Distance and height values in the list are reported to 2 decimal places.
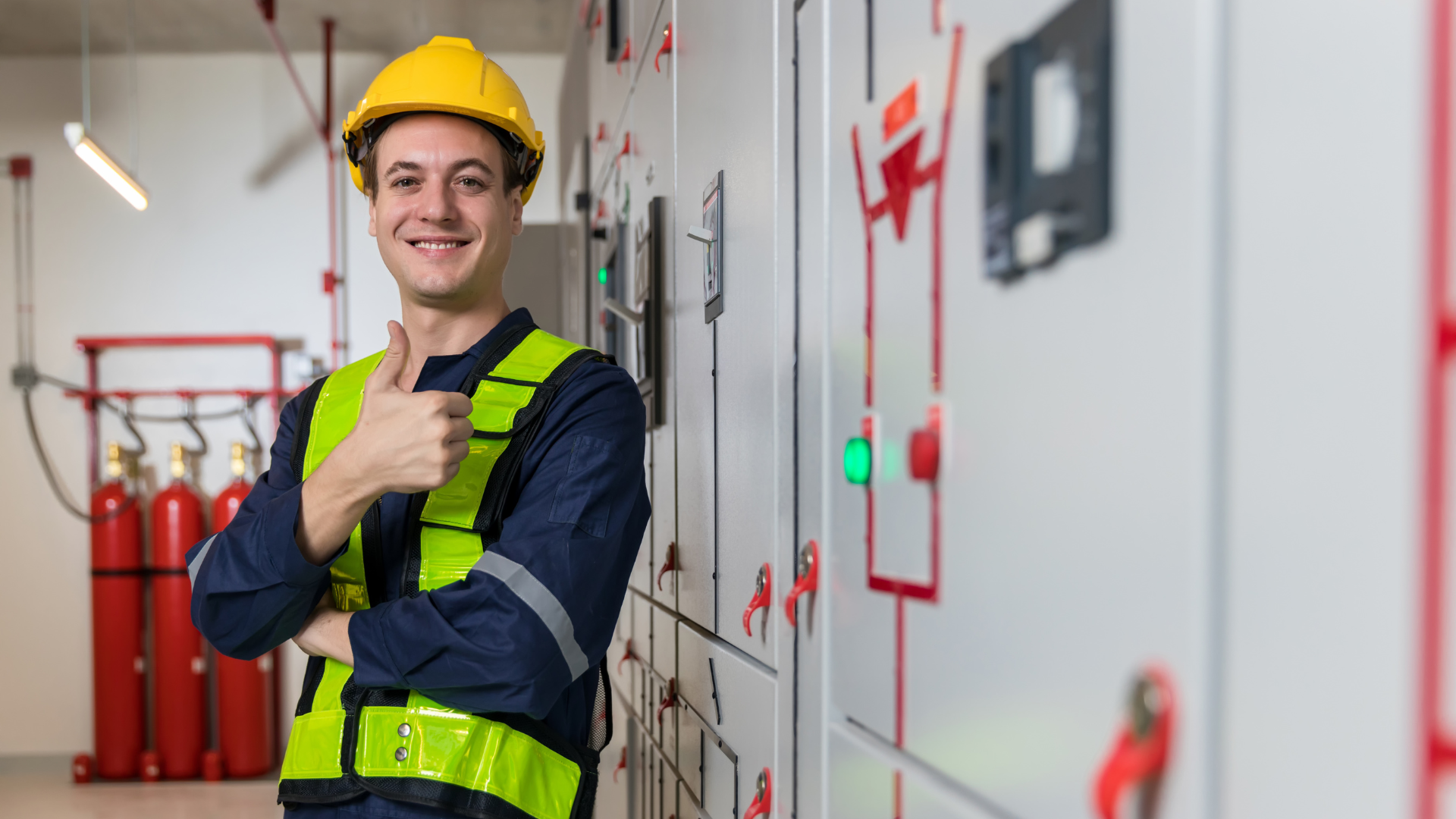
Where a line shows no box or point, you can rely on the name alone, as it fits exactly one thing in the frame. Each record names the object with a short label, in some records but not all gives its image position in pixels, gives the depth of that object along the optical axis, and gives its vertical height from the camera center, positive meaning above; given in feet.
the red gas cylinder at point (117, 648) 16.94 -4.34
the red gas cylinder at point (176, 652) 16.87 -4.40
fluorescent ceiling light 11.87 +2.73
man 3.93 -0.61
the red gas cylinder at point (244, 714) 16.84 -5.39
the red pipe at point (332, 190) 17.88 +3.37
